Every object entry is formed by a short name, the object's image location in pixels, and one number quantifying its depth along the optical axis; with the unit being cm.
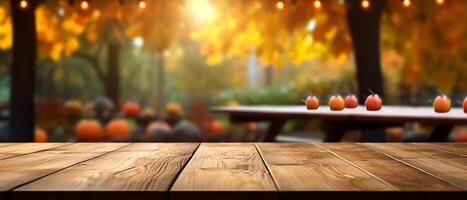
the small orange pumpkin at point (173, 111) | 1119
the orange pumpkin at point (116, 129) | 947
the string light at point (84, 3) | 680
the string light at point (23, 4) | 702
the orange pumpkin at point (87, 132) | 914
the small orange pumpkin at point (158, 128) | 906
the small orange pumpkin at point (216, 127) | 1103
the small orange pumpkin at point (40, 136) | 873
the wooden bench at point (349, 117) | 474
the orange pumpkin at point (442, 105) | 506
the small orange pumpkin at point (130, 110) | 1141
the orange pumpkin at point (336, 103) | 525
